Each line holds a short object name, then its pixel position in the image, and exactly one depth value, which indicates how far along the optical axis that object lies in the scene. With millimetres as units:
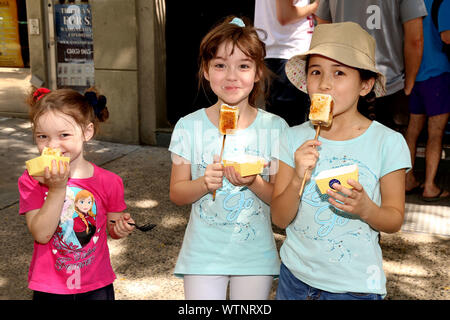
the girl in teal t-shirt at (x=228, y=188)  2525
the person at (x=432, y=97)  5300
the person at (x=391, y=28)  4410
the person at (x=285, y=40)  4375
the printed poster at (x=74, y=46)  8797
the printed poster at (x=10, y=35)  10109
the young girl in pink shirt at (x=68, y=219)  2441
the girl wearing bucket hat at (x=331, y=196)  2314
